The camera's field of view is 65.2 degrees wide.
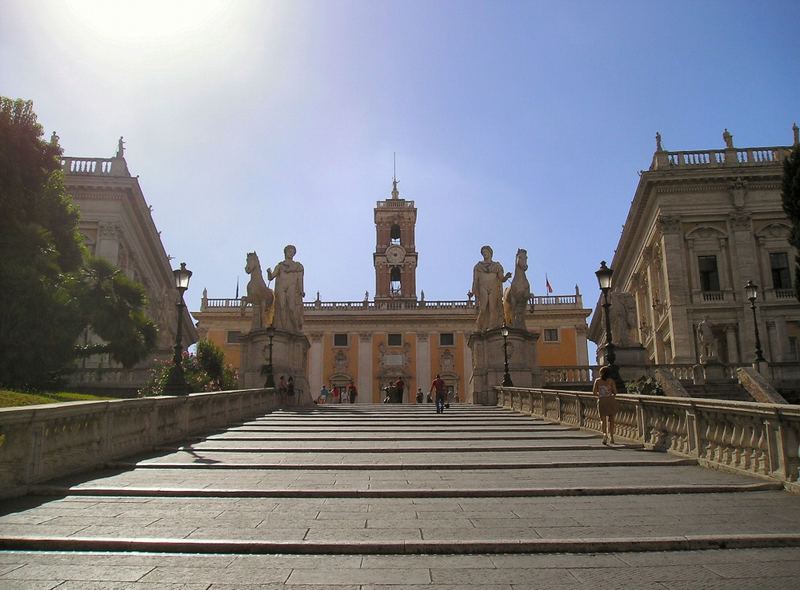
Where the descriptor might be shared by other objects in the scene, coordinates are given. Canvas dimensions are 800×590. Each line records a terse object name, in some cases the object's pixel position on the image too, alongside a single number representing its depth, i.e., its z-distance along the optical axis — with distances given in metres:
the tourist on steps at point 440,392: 20.28
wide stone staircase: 4.22
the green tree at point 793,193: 24.10
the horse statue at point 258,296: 23.14
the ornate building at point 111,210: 34.47
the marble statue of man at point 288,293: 23.39
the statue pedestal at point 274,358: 22.64
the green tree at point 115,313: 24.72
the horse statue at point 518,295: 23.27
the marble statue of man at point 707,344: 26.11
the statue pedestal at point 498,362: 22.89
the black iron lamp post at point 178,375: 13.36
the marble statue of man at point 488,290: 24.05
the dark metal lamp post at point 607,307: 13.58
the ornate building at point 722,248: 34.09
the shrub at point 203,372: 23.99
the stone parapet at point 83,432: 6.86
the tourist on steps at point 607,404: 11.03
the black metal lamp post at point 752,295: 22.39
